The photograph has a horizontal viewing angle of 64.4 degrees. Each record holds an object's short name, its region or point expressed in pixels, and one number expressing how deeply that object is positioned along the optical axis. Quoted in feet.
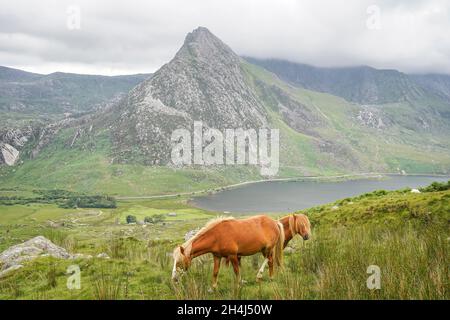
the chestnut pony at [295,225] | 37.50
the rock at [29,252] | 55.10
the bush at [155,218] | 522.92
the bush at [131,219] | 525.71
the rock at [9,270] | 47.14
